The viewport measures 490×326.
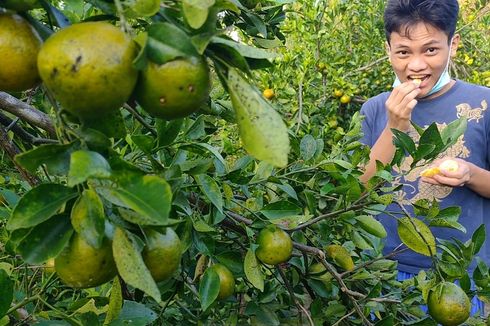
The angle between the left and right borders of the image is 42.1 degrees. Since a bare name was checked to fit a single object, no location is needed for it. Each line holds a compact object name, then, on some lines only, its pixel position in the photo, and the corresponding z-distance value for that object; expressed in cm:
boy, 203
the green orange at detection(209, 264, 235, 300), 109
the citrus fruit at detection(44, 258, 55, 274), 122
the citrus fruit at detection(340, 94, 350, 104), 353
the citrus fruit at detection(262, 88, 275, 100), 318
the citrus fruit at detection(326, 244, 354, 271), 138
